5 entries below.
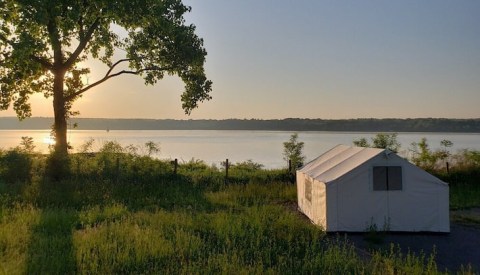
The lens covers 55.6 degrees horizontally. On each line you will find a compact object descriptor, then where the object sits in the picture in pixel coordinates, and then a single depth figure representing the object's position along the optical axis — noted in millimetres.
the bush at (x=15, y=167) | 21094
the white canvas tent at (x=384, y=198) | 13609
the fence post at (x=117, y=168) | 22133
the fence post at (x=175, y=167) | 23775
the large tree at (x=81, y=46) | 21719
